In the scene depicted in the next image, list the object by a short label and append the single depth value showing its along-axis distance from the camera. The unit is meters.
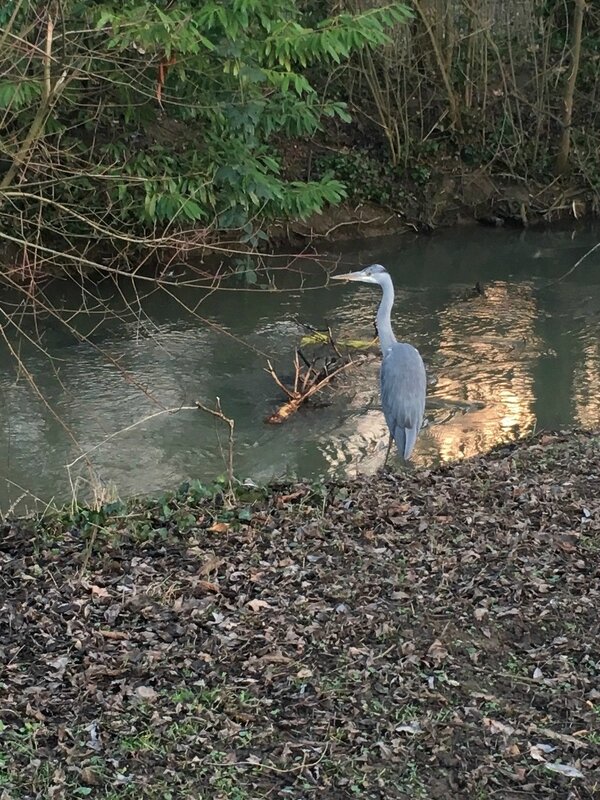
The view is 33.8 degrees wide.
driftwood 9.54
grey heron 8.01
